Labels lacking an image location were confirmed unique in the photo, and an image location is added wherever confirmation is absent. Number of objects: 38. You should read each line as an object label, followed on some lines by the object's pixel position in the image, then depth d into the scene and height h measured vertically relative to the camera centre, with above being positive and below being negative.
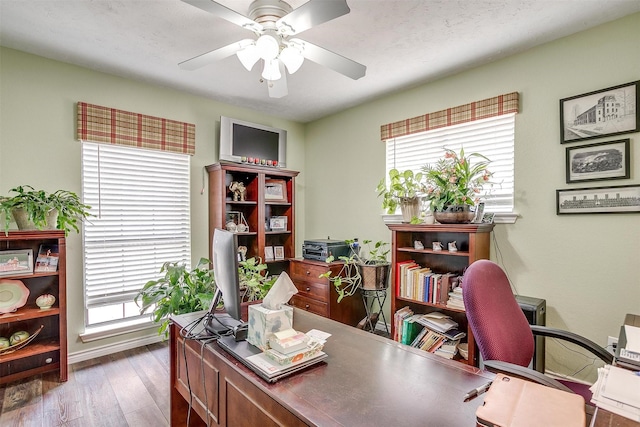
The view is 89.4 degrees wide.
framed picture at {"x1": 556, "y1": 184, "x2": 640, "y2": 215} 2.08 +0.08
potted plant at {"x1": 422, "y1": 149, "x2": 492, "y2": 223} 2.59 +0.21
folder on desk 0.69 -0.44
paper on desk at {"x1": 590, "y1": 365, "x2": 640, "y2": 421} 0.83 -0.52
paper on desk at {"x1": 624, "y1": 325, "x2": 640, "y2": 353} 1.35 -0.57
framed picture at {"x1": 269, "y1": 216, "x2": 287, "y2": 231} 4.03 -0.15
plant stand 3.36 -1.06
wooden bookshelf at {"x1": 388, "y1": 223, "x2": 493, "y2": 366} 2.50 -0.34
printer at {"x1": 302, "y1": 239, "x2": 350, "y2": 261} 3.46 -0.41
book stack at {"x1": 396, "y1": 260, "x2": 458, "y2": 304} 2.71 -0.62
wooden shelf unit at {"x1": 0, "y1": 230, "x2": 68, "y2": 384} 2.38 -0.88
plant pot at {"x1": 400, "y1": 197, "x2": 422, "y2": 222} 2.95 +0.04
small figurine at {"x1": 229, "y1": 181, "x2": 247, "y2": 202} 3.67 +0.24
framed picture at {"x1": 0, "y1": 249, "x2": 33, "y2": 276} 2.36 -0.37
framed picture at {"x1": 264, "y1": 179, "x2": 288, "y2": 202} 3.92 +0.26
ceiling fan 1.50 +0.95
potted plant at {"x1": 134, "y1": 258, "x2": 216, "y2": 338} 2.58 -0.67
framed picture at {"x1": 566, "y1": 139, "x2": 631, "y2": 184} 2.12 +0.34
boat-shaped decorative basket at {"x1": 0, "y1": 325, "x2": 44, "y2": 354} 2.38 -1.01
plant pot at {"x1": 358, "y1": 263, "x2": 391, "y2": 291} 3.13 -0.63
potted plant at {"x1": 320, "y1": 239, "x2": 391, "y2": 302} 3.15 -0.59
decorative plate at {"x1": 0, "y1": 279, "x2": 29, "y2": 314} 2.39 -0.63
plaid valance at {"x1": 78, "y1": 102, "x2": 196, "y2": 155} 2.83 +0.78
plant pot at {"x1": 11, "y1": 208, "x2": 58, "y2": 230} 2.36 -0.06
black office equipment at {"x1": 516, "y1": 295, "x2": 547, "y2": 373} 2.21 -0.73
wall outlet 2.13 -0.87
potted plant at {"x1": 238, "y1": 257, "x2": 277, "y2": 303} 2.77 -0.62
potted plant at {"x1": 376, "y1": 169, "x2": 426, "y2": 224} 2.95 +0.15
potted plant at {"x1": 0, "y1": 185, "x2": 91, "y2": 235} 2.29 +0.02
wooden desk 0.91 -0.57
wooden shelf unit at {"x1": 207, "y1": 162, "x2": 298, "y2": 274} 3.46 +0.07
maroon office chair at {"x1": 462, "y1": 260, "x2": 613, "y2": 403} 1.41 -0.53
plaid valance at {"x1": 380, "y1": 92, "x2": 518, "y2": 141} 2.61 +0.87
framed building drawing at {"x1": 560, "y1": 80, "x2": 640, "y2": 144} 2.09 +0.66
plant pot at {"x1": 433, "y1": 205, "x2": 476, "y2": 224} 2.57 -0.02
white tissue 1.27 -0.33
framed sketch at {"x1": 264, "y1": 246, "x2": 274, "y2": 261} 3.87 -0.51
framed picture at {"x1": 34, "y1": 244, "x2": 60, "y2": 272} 2.51 -0.38
